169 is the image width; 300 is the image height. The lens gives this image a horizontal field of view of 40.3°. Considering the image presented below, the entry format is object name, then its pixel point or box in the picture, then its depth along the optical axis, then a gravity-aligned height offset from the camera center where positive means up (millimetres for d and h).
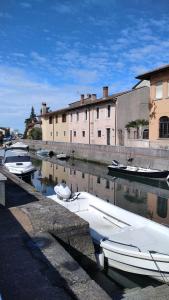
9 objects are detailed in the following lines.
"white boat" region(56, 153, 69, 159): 28901 -1767
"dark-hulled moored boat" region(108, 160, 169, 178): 16413 -2208
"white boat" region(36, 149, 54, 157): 33419 -1612
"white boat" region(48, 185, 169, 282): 4772 -2390
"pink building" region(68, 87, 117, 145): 28077 +2782
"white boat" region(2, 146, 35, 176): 15161 -1497
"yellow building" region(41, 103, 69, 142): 38409 +3063
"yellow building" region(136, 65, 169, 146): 19924 +3281
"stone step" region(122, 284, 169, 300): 3392 -2309
